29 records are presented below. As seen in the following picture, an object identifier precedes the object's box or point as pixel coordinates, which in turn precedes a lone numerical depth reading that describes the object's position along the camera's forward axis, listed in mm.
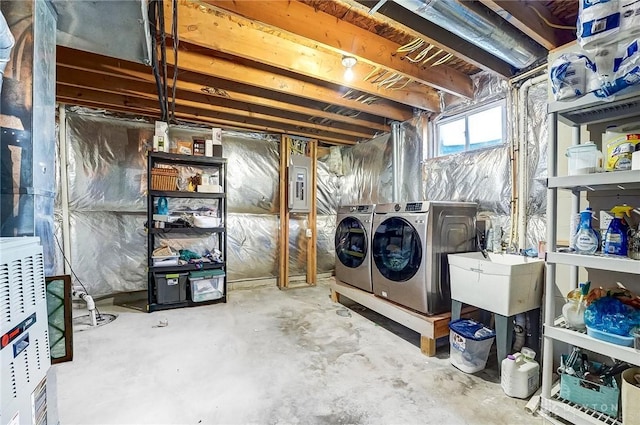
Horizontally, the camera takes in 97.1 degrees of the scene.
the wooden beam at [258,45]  1833
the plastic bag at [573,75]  1350
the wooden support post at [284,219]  4137
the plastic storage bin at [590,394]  1363
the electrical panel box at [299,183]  4078
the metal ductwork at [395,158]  3437
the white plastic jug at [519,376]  1641
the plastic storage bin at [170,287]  3154
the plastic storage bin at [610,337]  1261
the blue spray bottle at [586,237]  1396
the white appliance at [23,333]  832
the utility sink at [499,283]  1762
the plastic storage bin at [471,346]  1878
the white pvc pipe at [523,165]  2268
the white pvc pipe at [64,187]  3191
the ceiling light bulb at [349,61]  2150
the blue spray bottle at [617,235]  1318
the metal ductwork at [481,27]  1444
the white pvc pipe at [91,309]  2725
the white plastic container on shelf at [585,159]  1401
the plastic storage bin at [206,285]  3281
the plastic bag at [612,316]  1293
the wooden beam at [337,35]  1670
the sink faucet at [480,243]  2464
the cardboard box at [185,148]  3445
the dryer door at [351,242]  2953
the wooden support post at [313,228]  4309
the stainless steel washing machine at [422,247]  2195
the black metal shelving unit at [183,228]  3152
